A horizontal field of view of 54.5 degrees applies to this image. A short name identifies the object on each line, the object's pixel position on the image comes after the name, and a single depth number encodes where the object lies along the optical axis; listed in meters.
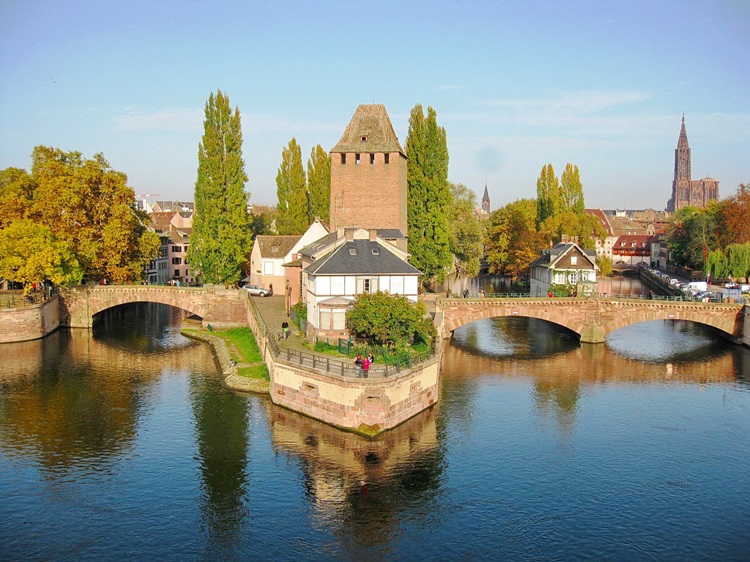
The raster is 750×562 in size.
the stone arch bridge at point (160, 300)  67.56
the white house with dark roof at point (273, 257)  73.81
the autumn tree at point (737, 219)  92.50
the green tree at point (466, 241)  101.12
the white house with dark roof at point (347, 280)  45.78
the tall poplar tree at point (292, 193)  91.44
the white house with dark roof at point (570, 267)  76.00
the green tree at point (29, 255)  61.97
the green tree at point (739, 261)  85.12
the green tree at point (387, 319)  42.97
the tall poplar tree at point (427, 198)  69.81
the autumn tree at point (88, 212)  69.06
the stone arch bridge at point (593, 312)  61.59
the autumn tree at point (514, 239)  102.88
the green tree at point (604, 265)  109.45
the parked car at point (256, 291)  72.94
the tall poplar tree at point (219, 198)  69.62
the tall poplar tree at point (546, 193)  107.56
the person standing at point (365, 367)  36.41
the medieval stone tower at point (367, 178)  63.34
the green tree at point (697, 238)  98.12
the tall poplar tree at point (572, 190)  110.56
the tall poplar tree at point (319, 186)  93.25
